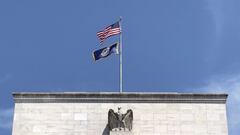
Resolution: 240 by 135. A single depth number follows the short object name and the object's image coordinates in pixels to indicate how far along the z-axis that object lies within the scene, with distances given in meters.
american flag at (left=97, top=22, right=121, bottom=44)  55.09
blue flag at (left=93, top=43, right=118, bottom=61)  54.69
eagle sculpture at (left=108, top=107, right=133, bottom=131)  50.84
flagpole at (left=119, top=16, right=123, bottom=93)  54.13
